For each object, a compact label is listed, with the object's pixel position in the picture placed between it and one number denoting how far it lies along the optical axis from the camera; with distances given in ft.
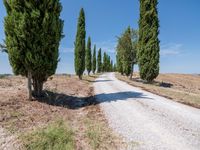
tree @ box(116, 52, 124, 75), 197.03
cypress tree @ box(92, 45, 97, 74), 254.39
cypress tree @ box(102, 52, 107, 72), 338.13
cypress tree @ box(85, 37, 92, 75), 190.70
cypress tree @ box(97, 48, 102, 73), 292.98
